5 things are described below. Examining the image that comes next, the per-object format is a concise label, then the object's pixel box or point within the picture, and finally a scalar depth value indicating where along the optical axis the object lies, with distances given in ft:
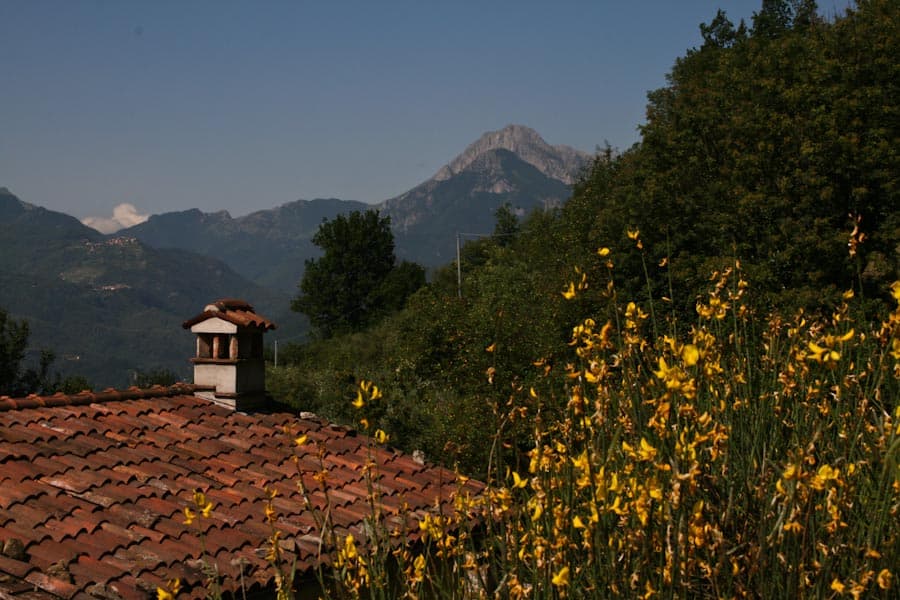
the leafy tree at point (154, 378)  186.90
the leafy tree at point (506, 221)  260.83
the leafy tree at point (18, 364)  127.95
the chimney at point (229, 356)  38.09
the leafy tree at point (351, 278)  229.25
